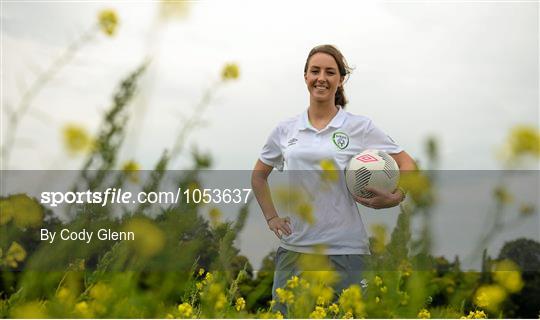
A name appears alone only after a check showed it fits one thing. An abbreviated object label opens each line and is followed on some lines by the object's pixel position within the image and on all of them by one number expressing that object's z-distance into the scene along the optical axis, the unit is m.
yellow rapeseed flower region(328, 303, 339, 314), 3.68
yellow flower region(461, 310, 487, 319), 4.50
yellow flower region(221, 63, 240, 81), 4.36
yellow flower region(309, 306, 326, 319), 3.34
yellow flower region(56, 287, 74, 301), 2.67
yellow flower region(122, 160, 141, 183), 3.44
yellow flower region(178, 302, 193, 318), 2.99
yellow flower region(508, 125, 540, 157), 2.98
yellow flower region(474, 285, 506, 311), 3.43
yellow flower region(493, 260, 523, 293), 3.56
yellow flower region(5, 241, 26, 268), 3.27
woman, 4.14
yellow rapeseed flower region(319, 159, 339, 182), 3.01
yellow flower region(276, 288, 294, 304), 3.09
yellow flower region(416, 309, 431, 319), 3.91
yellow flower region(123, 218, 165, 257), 2.87
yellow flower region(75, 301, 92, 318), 2.64
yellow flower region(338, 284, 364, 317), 2.83
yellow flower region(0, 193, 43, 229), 3.31
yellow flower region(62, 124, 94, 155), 3.23
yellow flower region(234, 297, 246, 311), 4.31
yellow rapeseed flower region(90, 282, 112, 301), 2.78
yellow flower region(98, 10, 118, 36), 3.59
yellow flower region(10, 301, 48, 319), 2.55
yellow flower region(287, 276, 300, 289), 3.11
